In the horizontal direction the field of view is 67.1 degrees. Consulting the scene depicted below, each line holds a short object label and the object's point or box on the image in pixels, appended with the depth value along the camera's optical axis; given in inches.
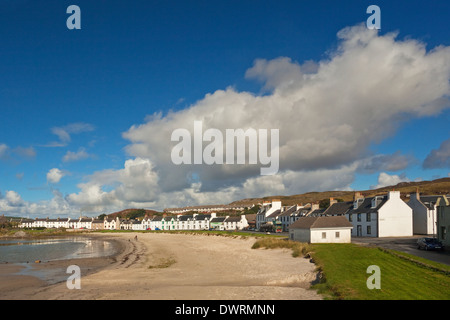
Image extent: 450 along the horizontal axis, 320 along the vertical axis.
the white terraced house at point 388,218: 2306.8
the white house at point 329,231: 1830.7
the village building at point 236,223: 4927.7
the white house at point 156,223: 6378.0
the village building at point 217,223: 5099.4
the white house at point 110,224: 7520.2
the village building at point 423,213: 2333.9
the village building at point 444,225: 1552.7
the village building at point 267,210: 4101.9
